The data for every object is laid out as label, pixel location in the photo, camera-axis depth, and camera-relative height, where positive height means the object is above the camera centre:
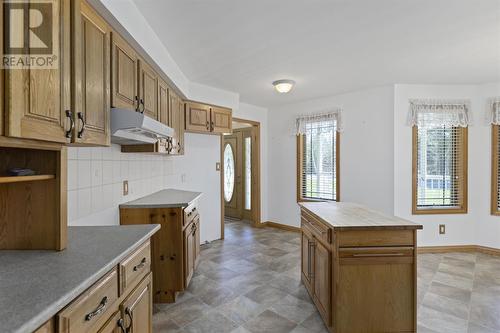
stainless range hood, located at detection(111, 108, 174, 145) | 1.65 +0.25
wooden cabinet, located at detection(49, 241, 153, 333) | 0.89 -0.57
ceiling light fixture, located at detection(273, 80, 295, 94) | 3.53 +1.07
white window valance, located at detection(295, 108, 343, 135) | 4.29 +0.78
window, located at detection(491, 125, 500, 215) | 3.62 -0.07
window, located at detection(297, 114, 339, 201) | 4.46 +0.12
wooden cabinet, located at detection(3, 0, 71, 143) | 0.92 +0.28
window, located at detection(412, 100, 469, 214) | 3.77 +0.08
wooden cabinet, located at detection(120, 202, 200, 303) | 2.39 -0.75
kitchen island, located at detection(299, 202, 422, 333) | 1.82 -0.76
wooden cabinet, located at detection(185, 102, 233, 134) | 3.68 +0.67
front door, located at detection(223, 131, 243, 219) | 6.00 -0.16
